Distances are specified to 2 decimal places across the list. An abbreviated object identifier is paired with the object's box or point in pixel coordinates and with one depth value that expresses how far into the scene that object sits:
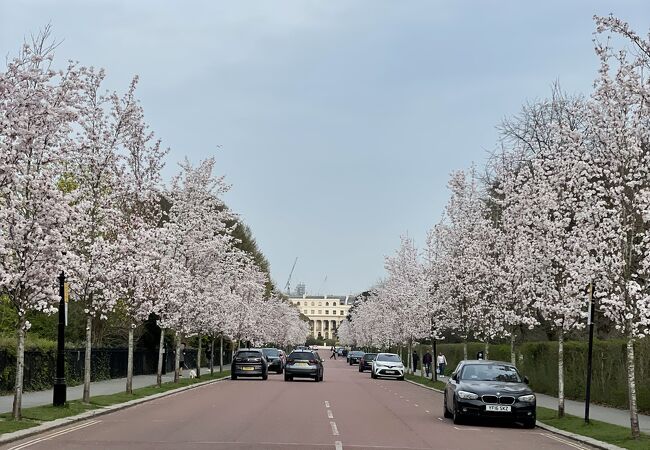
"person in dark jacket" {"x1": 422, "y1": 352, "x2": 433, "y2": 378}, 61.01
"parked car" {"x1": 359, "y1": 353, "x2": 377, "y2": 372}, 70.25
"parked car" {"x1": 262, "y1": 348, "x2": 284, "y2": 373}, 59.48
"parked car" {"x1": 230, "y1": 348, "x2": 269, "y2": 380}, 48.03
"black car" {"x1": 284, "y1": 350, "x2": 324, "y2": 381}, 46.62
